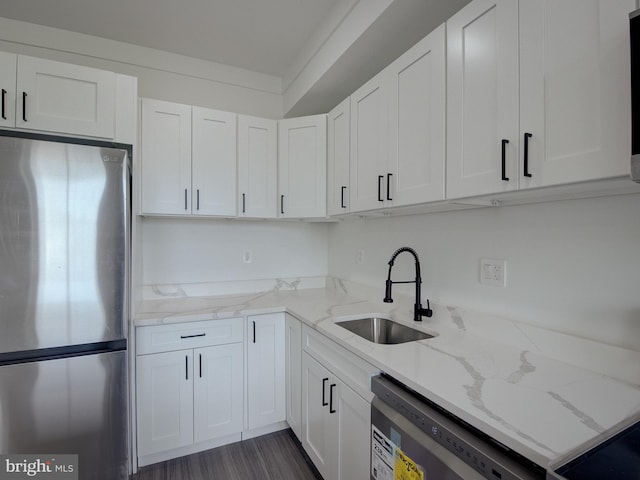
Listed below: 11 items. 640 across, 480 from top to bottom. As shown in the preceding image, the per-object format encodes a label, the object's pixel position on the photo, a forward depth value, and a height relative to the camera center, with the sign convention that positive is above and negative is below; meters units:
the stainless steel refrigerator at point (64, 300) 1.35 -0.26
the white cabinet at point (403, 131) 1.29 +0.52
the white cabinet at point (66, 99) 1.56 +0.73
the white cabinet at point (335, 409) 1.26 -0.77
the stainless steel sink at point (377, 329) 1.76 -0.50
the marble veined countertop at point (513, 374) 0.74 -0.43
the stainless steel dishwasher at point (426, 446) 0.74 -0.55
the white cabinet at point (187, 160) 2.03 +0.54
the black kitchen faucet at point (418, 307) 1.64 -0.34
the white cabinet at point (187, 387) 1.79 -0.86
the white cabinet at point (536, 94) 0.78 +0.43
